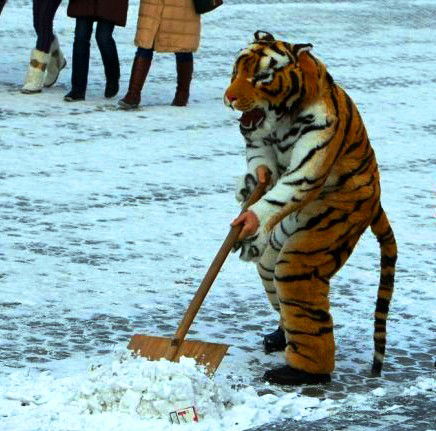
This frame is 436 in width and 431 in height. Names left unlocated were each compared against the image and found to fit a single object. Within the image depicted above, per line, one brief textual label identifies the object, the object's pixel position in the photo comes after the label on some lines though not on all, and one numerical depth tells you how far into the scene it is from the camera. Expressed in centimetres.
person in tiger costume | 1036
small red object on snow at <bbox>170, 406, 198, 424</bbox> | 956
